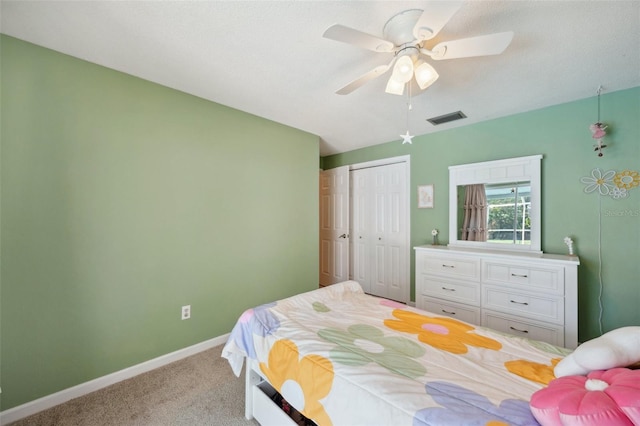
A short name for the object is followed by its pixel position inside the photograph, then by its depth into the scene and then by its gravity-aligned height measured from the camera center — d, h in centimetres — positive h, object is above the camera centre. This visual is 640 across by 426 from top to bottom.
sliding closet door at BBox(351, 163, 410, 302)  343 -23
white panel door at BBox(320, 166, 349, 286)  395 -18
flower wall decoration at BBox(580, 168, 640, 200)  210 +30
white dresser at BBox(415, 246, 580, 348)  206 -71
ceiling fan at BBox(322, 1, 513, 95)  114 +89
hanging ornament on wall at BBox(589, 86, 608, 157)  212 +72
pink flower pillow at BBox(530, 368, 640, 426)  64 -52
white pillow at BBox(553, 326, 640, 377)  80 -45
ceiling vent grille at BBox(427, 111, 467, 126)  264 +108
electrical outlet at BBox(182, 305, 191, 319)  221 -88
